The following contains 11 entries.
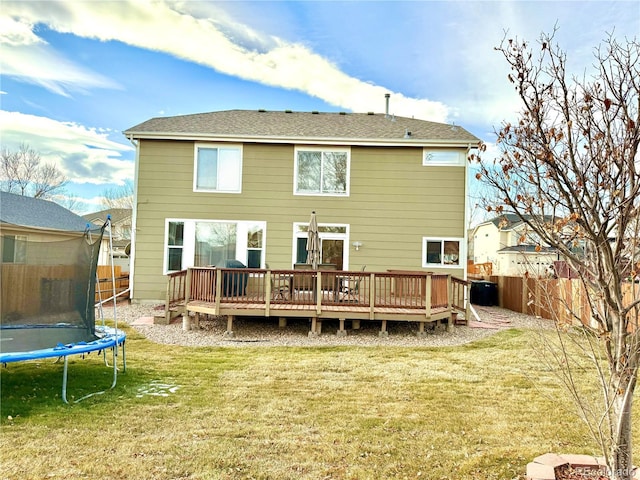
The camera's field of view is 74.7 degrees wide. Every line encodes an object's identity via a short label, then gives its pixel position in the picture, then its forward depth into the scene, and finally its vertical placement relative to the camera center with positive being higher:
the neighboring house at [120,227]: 24.61 +2.11
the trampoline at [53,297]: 5.14 -0.56
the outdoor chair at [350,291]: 8.79 -0.59
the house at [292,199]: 12.16 +1.83
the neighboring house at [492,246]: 26.33 +1.58
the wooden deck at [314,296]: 8.44 -0.72
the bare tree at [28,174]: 24.84 +4.97
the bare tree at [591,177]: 2.30 +0.53
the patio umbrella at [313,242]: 9.62 +0.46
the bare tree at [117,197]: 37.41 +5.35
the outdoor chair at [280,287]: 8.77 -0.56
